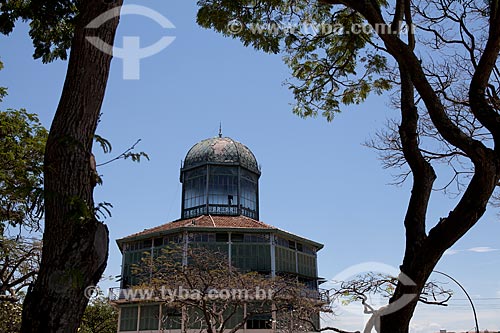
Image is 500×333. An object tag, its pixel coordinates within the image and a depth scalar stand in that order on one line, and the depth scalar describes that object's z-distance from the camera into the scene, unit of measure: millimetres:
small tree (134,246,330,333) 18203
